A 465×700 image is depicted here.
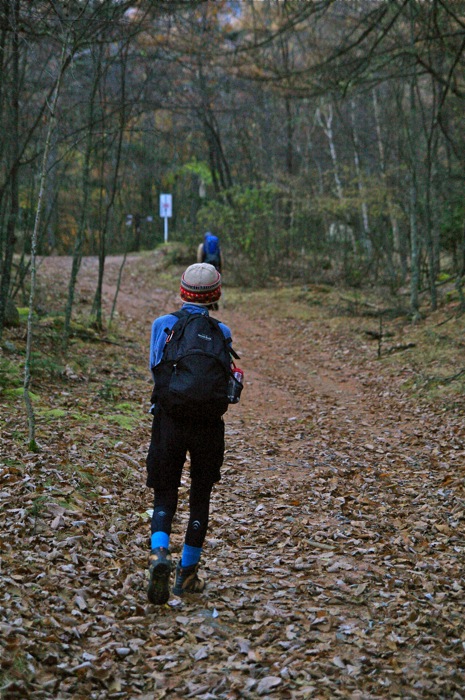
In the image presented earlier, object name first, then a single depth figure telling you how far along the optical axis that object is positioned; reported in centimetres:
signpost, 3031
